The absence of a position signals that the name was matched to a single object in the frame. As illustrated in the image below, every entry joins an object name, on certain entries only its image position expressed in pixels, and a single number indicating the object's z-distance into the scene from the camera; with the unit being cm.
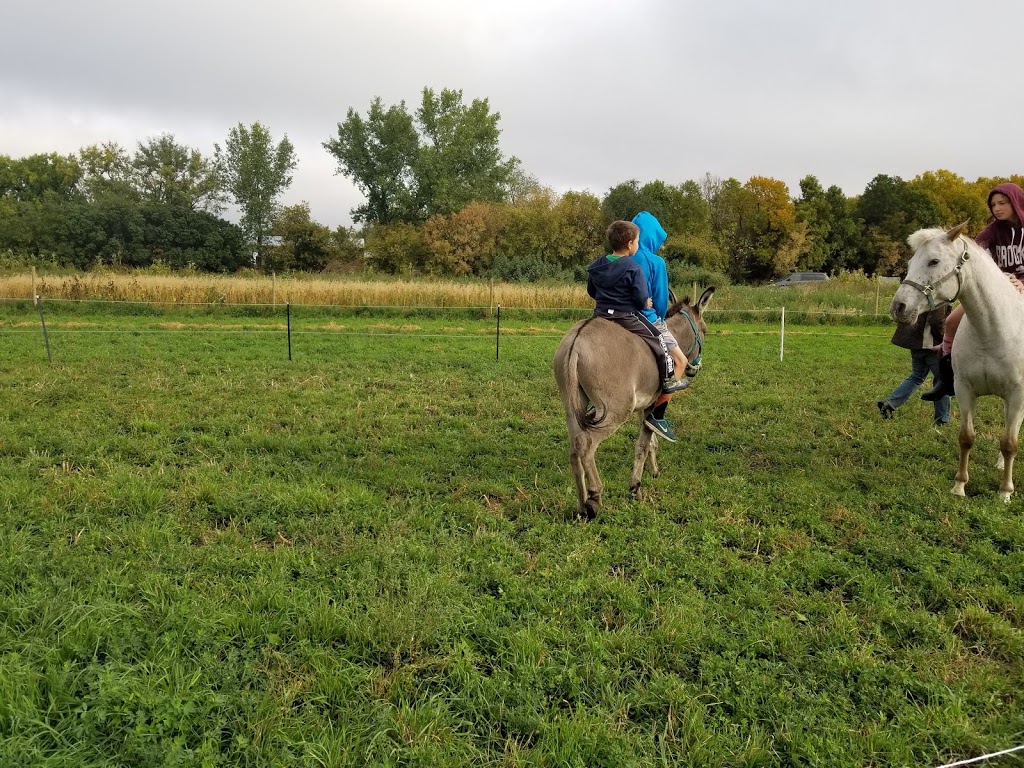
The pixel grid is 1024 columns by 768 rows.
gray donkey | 452
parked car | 4603
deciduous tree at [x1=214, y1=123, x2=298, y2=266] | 5184
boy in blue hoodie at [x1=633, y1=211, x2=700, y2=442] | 516
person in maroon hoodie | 512
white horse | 457
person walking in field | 680
